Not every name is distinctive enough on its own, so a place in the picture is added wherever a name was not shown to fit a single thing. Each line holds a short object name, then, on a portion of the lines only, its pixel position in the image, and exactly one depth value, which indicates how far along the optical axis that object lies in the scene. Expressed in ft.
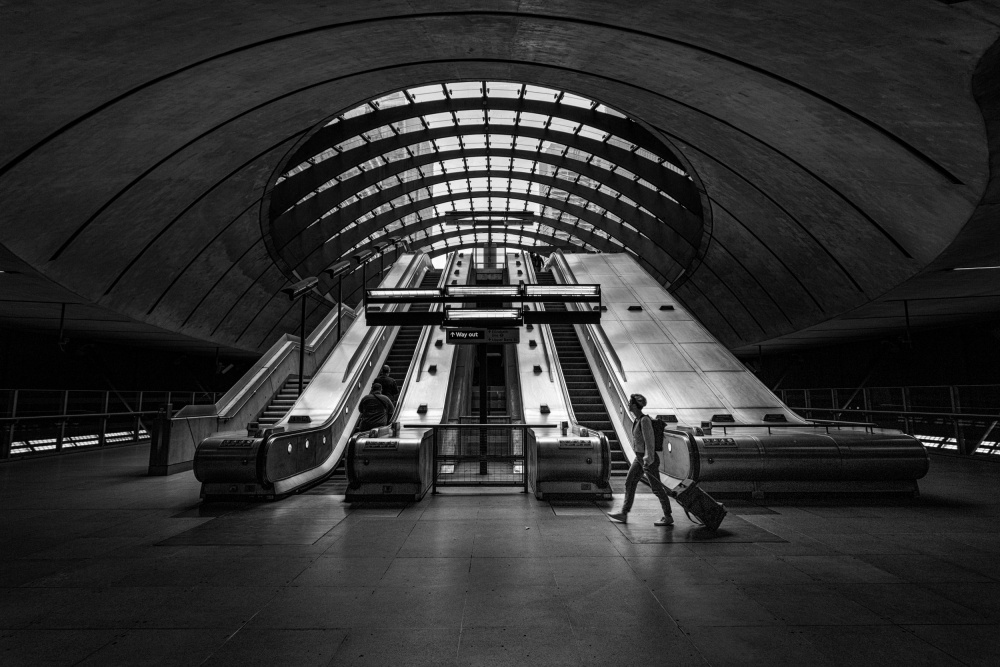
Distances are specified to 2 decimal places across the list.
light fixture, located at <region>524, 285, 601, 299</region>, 32.32
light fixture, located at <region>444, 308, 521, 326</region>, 31.71
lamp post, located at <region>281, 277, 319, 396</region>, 40.60
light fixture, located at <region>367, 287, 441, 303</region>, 32.50
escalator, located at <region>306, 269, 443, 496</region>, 34.22
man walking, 22.93
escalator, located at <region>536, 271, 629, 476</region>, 36.78
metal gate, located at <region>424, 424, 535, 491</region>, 30.25
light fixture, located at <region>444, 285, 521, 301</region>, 32.32
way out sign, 31.73
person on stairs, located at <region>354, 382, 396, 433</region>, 32.32
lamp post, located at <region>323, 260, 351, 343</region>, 49.98
